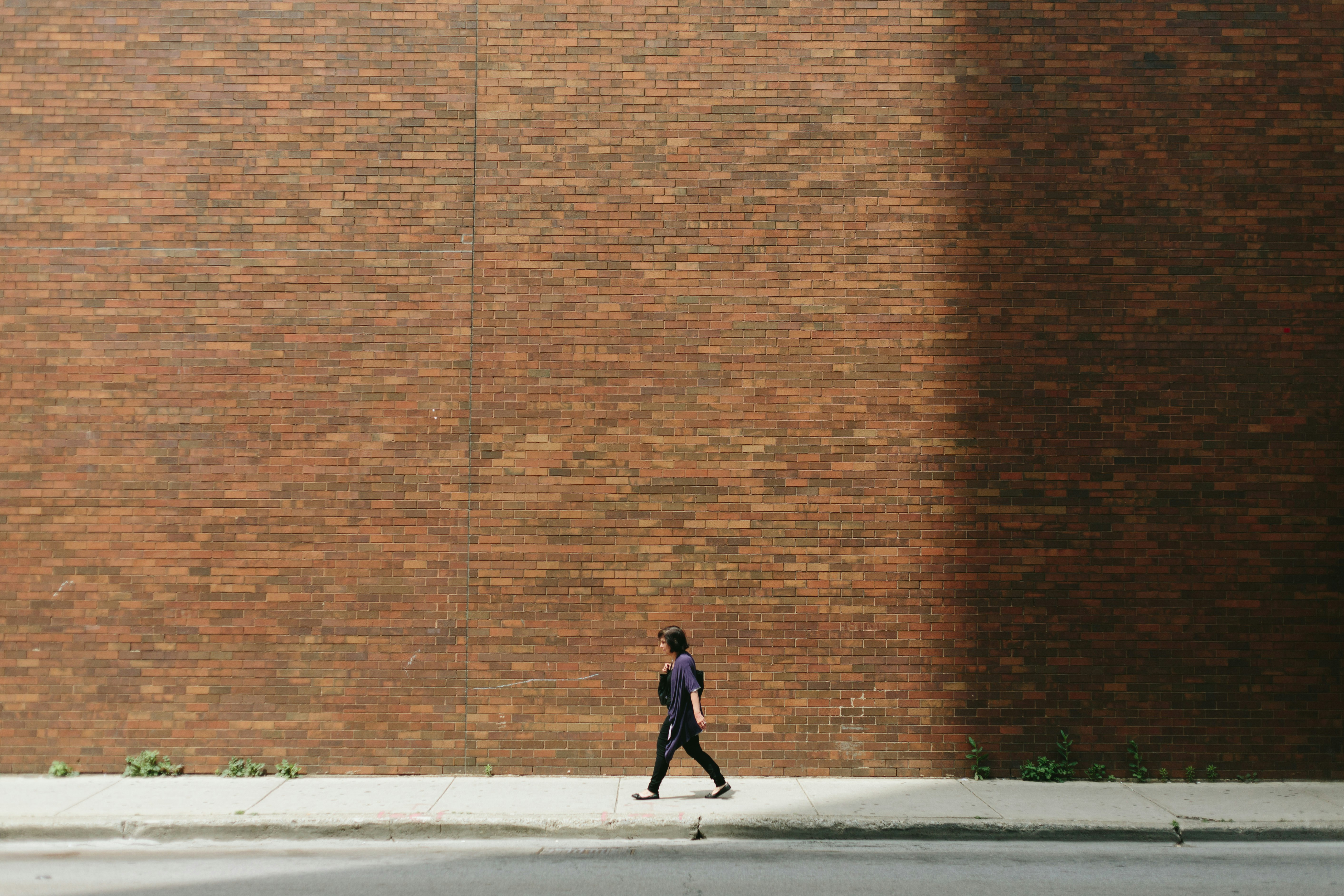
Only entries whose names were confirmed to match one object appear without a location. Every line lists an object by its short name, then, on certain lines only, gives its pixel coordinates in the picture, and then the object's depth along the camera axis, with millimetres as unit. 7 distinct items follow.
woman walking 7625
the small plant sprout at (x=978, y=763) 8430
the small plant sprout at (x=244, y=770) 8344
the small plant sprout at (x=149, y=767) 8312
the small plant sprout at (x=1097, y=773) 8438
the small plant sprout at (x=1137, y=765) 8469
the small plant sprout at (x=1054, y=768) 8398
